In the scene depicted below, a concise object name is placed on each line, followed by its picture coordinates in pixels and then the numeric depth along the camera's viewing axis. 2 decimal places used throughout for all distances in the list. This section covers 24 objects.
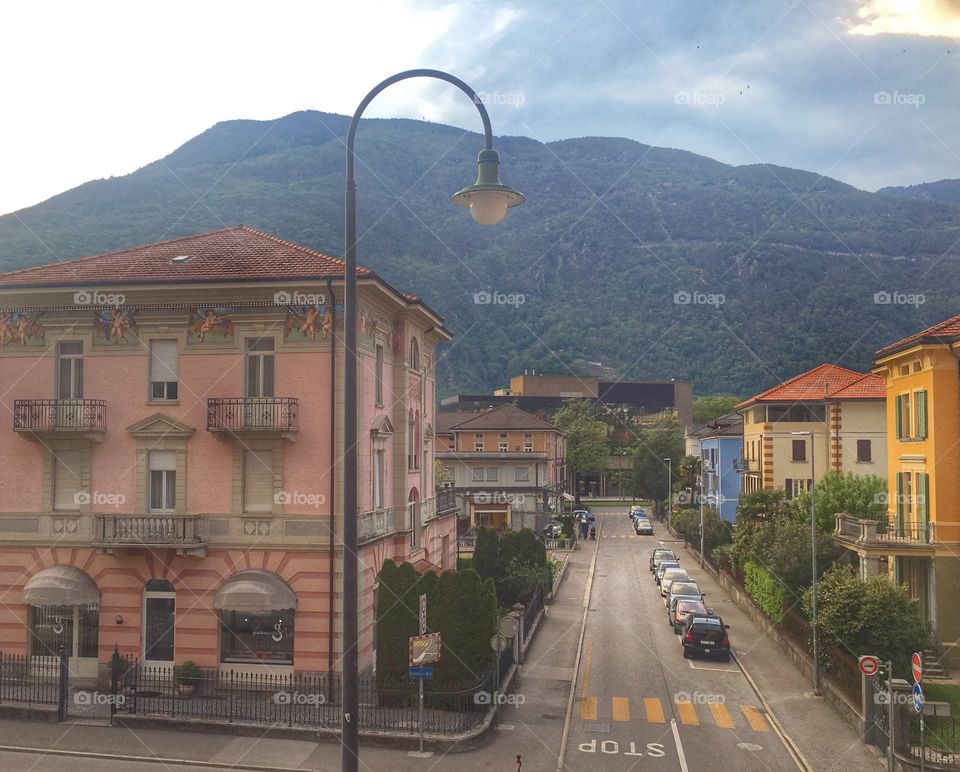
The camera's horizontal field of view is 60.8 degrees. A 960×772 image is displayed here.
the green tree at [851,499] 35.84
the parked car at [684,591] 38.42
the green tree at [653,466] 98.31
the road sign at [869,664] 19.57
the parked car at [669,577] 42.38
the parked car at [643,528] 78.06
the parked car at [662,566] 48.96
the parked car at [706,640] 30.14
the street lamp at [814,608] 25.72
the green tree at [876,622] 23.83
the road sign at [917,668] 16.54
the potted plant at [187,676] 22.89
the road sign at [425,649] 18.70
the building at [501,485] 74.25
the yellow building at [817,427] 48.91
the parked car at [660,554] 53.00
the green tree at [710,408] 151.57
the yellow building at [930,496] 28.53
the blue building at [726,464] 67.19
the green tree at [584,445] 110.12
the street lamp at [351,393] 9.48
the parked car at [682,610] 34.12
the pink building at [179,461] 23.59
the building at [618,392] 150.62
